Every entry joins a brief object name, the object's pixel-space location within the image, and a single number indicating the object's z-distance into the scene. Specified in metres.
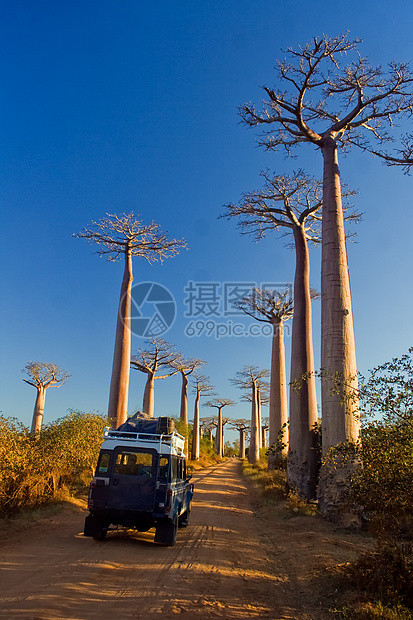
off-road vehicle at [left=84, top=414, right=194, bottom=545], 6.43
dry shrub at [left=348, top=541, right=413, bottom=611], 4.01
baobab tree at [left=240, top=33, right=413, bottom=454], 8.82
